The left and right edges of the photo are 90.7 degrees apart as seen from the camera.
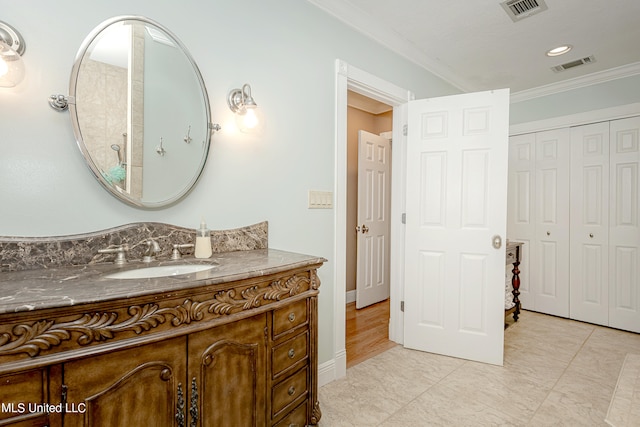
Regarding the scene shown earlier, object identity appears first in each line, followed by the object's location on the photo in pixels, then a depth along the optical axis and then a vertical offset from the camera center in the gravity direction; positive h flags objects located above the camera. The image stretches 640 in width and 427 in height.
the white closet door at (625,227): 3.03 -0.10
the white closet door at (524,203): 3.70 +0.15
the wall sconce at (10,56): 1.08 +0.54
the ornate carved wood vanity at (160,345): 0.77 -0.40
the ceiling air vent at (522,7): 2.14 +1.45
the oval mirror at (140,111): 1.27 +0.45
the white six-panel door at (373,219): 3.81 -0.06
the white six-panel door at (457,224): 2.42 -0.07
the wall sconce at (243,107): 1.67 +0.56
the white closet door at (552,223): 3.46 -0.07
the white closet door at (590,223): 3.22 -0.07
